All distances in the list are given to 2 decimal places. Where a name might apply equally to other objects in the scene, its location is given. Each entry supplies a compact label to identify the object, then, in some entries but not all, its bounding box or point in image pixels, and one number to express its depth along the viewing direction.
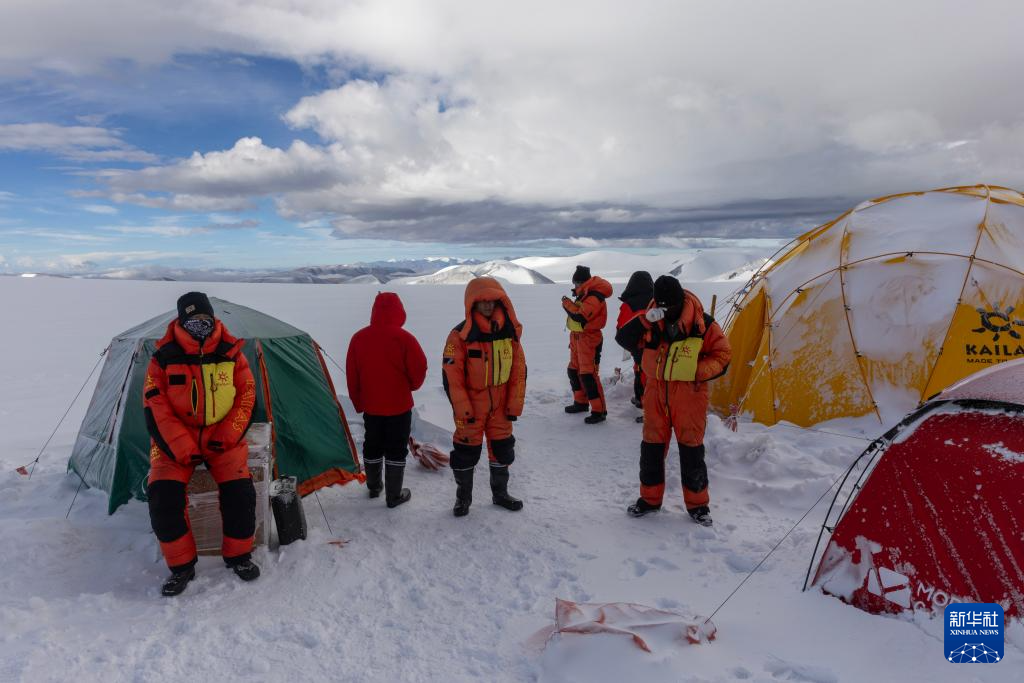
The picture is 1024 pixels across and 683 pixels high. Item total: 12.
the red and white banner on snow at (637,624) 2.88
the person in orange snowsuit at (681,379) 4.41
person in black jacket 7.27
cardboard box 3.98
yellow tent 6.25
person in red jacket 4.88
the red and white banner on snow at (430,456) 6.01
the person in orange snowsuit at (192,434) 3.71
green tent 4.72
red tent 2.94
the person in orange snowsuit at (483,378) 4.55
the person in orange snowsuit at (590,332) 7.46
